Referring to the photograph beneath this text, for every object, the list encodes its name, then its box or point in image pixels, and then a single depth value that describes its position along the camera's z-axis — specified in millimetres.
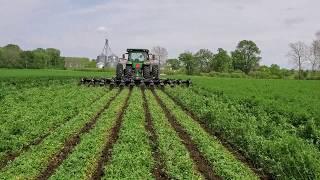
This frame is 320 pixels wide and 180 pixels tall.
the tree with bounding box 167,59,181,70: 121862
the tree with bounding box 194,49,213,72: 119188
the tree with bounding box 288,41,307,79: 99025
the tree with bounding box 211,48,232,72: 107625
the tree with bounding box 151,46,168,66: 134475
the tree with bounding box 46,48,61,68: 113188
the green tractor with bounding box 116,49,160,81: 35000
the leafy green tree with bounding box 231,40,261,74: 112625
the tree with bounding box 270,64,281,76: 96638
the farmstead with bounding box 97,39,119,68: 115381
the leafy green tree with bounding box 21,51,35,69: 99188
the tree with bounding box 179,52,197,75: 115606
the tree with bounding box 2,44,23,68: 94262
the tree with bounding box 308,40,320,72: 101169
